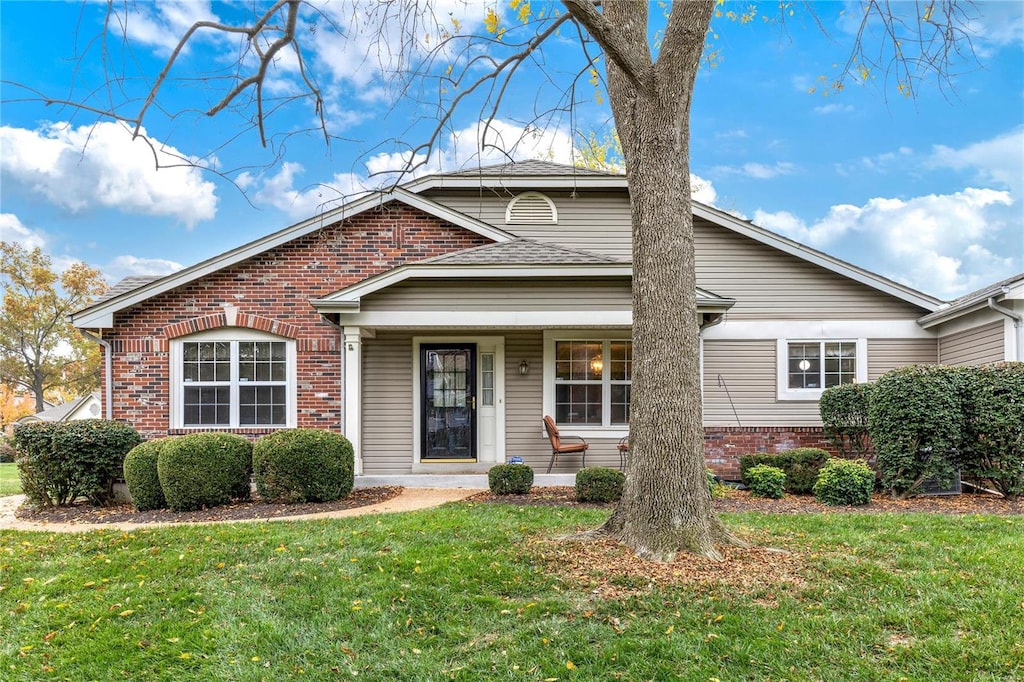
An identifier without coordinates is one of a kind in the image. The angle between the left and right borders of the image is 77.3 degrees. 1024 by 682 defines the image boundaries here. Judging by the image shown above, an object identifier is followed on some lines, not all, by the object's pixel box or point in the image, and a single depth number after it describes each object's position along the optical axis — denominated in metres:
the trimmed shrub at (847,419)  10.16
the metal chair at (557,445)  10.12
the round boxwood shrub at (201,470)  8.09
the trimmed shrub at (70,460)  8.45
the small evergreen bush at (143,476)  8.27
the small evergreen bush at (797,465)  9.06
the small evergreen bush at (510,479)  8.77
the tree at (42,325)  32.38
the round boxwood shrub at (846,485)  8.27
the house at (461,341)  9.89
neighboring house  27.66
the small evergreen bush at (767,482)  8.69
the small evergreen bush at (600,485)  8.23
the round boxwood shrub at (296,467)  8.37
